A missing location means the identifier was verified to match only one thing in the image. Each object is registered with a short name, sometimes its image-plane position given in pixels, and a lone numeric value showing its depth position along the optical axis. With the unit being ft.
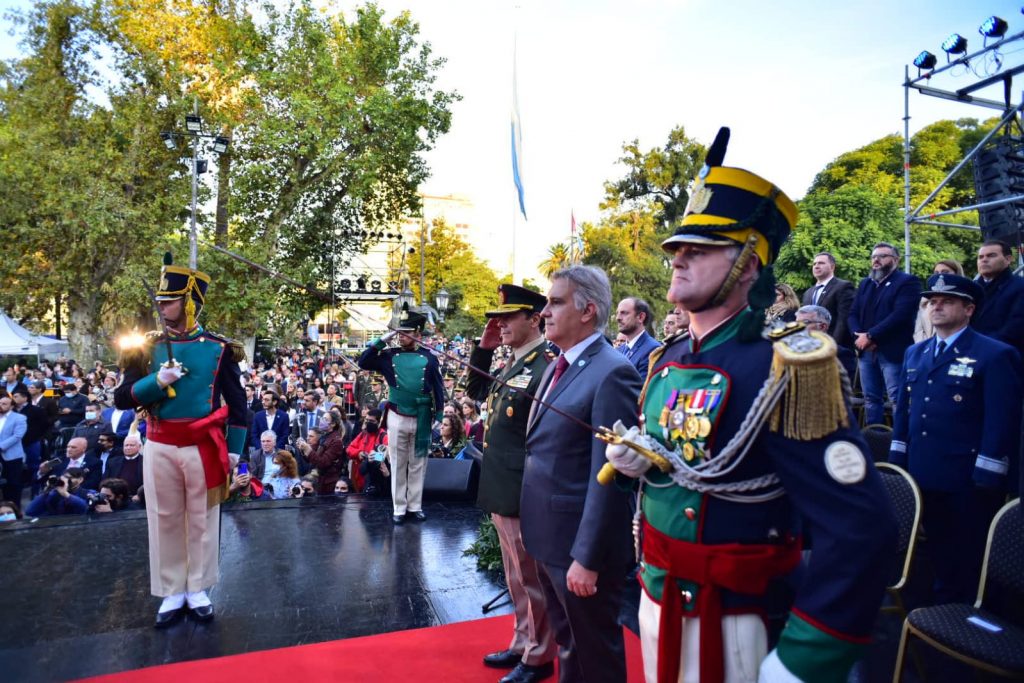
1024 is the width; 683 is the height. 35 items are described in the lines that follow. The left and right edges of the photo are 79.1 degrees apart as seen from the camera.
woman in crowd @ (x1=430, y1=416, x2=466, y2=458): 25.54
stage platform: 11.73
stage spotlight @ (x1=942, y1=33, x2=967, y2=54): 30.94
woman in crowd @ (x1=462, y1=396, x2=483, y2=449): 25.90
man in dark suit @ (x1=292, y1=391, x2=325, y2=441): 35.99
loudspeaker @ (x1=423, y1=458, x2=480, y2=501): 22.68
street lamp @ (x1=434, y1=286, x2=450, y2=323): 64.54
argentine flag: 26.71
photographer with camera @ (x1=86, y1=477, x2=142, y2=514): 20.90
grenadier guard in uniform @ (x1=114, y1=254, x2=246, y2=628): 13.14
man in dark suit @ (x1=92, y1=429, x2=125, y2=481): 23.38
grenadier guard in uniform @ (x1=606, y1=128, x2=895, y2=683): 4.25
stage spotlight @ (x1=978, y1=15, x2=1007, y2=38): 29.25
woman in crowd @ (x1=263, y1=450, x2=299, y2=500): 25.03
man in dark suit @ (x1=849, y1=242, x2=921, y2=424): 17.71
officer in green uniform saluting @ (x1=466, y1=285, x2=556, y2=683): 10.63
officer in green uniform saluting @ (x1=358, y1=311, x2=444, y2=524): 20.77
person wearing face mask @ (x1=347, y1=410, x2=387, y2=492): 24.41
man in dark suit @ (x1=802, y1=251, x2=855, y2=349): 19.94
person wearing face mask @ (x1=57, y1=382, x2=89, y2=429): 34.94
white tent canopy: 60.49
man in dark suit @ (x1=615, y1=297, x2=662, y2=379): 16.35
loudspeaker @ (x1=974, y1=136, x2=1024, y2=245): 29.76
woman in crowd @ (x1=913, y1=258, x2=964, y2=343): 19.57
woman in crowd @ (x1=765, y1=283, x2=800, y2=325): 17.33
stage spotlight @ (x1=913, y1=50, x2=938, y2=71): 32.69
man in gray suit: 7.78
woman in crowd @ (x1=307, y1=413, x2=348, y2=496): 25.14
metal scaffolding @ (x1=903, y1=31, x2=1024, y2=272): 28.58
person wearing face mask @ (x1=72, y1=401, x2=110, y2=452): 27.37
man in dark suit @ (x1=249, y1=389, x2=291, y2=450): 30.89
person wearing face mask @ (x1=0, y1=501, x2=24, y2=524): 19.84
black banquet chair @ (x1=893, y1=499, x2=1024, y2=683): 8.14
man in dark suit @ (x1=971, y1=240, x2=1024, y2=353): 14.70
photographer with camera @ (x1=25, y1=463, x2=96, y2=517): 20.51
